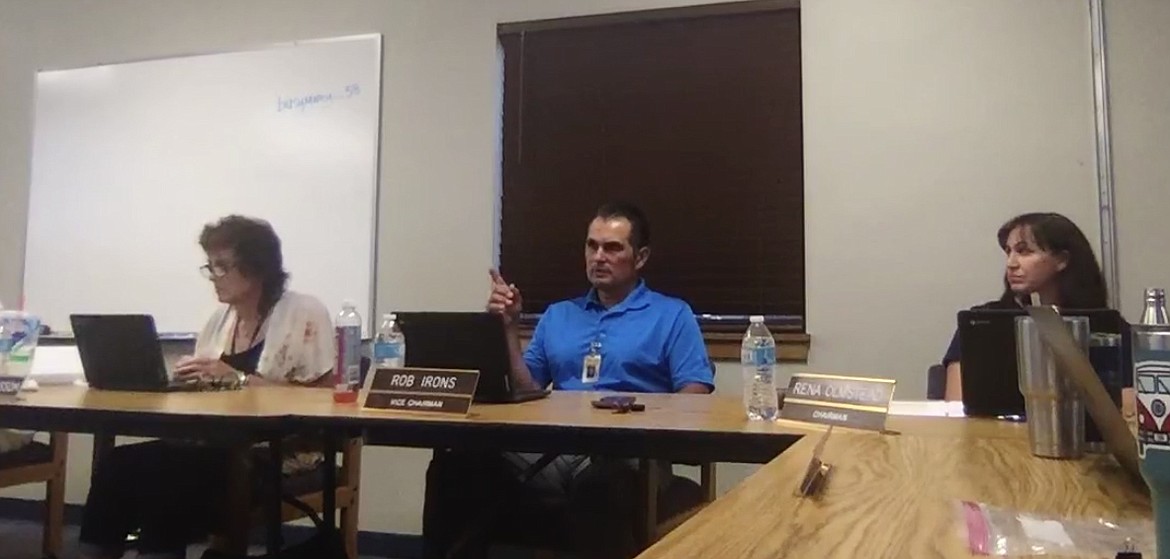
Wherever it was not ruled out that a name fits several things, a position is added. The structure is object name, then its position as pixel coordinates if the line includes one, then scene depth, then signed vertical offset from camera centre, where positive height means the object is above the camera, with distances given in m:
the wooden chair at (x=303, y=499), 2.01 -0.47
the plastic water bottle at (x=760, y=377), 1.59 -0.10
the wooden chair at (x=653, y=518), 1.76 -0.40
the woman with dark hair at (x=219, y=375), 2.04 -0.15
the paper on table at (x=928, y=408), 1.66 -0.17
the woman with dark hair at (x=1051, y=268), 2.24 +0.15
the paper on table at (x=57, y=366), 2.26 -0.13
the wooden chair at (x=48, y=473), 2.66 -0.49
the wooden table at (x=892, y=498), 0.64 -0.16
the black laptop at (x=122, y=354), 1.97 -0.09
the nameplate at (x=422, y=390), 1.62 -0.14
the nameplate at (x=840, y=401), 1.43 -0.13
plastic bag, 0.63 -0.16
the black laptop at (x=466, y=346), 1.73 -0.05
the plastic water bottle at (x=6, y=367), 1.88 -0.11
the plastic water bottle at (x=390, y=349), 2.04 -0.07
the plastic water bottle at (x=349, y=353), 1.93 -0.08
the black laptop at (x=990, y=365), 1.50 -0.07
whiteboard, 3.36 +0.57
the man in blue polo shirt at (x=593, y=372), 1.82 -0.14
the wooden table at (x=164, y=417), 1.54 -0.18
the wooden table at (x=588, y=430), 1.38 -0.18
